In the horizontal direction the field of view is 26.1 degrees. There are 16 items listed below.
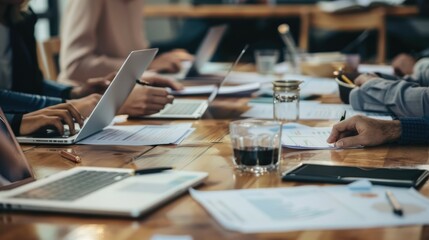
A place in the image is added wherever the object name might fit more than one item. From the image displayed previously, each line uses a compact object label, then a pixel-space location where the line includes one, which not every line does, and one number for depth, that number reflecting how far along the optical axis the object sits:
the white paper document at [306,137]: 1.68
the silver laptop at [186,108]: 2.07
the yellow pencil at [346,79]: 2.18
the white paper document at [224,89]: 2.41
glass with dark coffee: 1.48
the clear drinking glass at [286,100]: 1.98
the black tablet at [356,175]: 1.39
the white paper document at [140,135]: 1.75
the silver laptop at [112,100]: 1.74
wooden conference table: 1.17
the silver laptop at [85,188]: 1.25
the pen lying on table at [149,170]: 1.41
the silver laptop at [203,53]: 2.81
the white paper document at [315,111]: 2.02
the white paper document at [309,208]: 1.20
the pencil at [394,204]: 1.23
